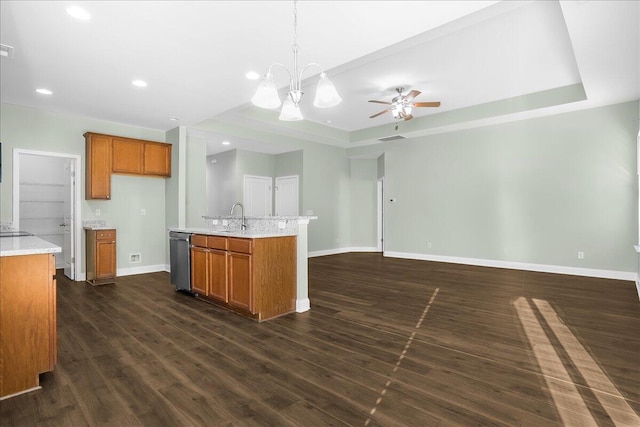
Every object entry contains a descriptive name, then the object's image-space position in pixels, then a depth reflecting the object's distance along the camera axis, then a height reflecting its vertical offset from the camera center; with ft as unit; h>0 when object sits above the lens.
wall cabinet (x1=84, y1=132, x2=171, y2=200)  17.04 +3.00
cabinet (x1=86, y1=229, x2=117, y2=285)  16.52 -2.28
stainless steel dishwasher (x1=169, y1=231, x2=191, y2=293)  14.08 -2.16
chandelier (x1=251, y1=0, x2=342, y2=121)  7.17 +2.65
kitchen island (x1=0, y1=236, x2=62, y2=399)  6.40 -2.15
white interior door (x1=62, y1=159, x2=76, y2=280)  17.52 -0.35
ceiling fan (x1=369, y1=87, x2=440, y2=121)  17.06 +5.73
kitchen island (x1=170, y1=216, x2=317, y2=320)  10.95 -1.86
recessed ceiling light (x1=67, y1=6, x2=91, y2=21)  8.21 +5.25
